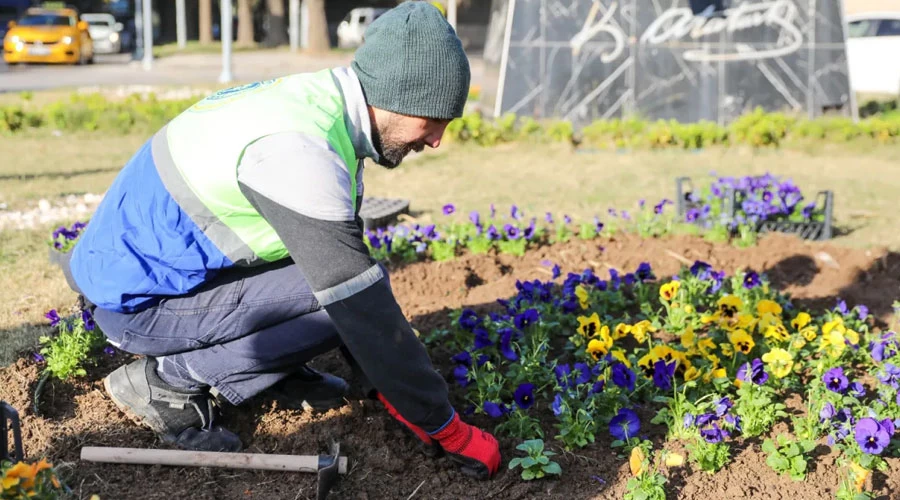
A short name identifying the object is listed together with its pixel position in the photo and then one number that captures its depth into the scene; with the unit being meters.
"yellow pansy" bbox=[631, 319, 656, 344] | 3.42
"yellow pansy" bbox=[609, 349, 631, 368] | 3.30
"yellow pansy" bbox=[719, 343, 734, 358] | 3.48
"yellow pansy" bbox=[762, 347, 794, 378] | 3.21
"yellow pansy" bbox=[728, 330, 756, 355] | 3.40
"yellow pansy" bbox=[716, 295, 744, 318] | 3.63
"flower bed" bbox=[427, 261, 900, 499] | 2.90
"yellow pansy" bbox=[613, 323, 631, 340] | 3.43
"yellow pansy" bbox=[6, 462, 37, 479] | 1.79
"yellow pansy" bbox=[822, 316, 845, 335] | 3.53
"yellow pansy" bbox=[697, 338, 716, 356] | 3.40
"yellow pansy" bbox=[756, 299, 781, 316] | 3.68
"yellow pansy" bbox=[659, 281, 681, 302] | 3.63
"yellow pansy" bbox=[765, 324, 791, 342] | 3.53
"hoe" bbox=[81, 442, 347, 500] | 2.62
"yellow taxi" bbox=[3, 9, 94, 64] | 22.59
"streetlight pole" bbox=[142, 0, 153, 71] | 22.19
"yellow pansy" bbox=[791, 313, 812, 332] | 3.61
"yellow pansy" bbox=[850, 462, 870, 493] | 2.58
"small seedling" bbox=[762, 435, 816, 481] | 2.77
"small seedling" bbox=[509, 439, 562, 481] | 2.72
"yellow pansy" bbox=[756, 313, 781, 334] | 3.60
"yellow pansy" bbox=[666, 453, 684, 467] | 2.68
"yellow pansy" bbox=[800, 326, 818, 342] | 3.52
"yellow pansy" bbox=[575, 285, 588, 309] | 3.85
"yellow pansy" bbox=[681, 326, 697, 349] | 3.38
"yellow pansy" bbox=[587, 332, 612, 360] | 3.31
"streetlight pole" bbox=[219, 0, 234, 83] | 15.23
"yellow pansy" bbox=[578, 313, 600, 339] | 3.56
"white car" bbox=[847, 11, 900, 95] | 18.22
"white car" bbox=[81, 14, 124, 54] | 30.02
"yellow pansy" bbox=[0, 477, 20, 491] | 1.77
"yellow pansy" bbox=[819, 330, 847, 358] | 3.42
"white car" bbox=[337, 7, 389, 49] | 37.12
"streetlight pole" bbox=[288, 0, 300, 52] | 31.70
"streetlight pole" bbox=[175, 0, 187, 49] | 34.06
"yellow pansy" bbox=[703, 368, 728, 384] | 3.26
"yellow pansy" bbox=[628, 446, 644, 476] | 2.68
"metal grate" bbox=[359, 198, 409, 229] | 5.50
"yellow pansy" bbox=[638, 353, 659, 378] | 3.28
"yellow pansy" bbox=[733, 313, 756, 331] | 3.52
